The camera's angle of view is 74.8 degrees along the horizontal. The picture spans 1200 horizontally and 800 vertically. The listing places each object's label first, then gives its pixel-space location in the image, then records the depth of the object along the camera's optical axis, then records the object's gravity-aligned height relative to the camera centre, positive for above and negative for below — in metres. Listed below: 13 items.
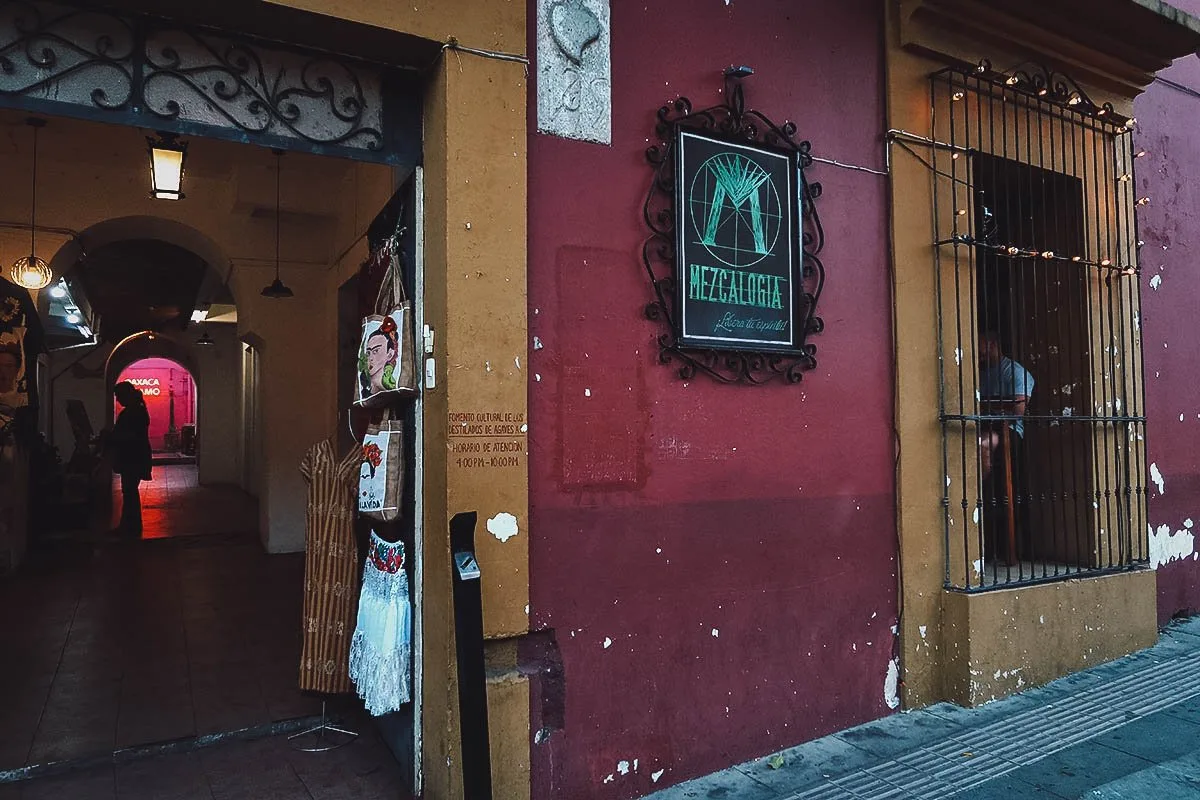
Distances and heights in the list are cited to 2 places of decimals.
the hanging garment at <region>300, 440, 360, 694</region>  3.95 -0.74
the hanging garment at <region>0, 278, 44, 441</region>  7.15 +0.78
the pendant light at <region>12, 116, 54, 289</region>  6.90 +1.41
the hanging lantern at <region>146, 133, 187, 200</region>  5.22 +1.81
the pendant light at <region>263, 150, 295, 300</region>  7.43 +1.33
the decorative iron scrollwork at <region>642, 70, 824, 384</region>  3.67 +0.86
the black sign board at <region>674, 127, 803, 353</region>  3.75 +0.89
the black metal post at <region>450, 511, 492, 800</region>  2.50 -0.82
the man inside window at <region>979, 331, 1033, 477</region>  5.16 +0.21
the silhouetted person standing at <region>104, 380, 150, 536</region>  10.38 -0.25
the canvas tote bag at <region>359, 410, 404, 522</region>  3.41 -0.20
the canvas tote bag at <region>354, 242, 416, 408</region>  3.30 +0.34
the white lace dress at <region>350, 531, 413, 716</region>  3.30 -0.91
